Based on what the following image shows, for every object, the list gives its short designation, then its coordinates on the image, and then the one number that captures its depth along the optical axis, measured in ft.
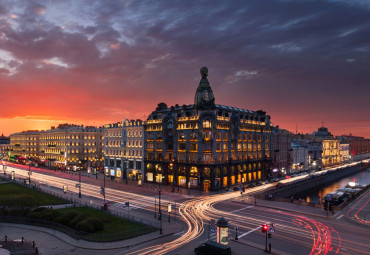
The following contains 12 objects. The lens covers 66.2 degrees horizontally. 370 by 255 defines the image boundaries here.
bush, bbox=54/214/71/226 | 128.24
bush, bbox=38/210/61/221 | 133.10
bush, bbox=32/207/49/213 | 143.48
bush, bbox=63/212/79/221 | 130.58
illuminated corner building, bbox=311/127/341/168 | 545.85
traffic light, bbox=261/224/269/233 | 98.86
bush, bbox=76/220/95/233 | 120.37
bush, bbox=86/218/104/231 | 124.77
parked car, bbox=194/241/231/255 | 92.89
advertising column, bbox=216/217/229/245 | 102.42
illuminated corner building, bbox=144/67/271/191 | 251.80
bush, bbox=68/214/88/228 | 125.25
